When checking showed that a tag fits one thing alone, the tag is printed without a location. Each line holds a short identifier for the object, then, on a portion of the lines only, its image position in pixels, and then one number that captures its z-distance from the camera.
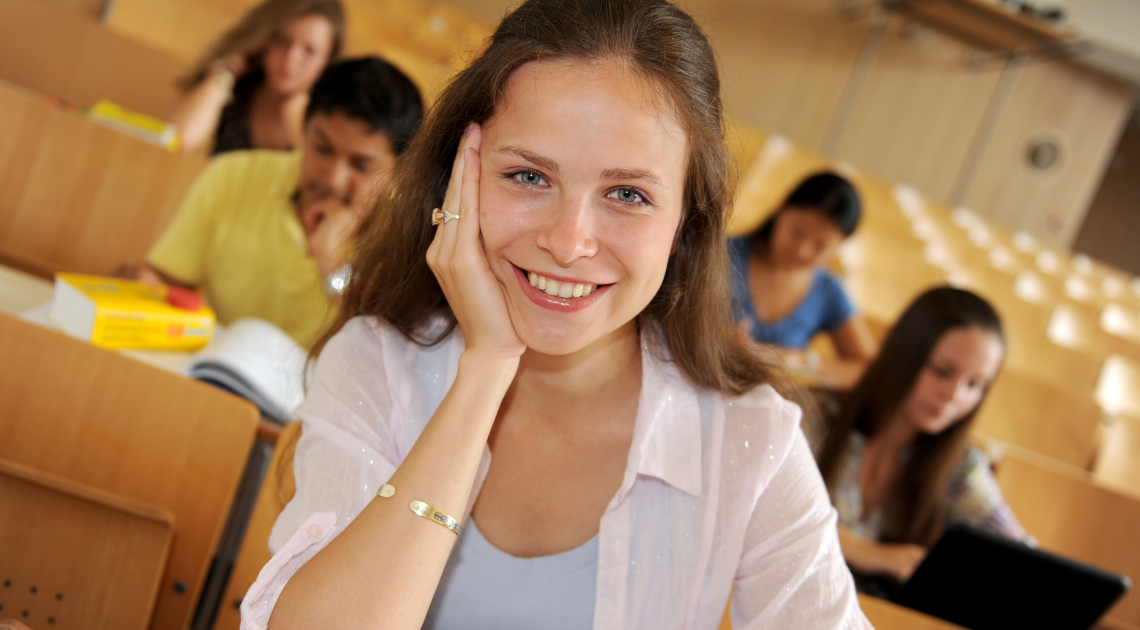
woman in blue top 2.74
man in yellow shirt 1.91
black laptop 1.41
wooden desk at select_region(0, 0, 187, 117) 3.00
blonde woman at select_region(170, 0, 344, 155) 2.91
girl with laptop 1.97
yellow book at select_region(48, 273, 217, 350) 1.36
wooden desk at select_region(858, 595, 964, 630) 1.14
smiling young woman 0.91
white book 1.31
